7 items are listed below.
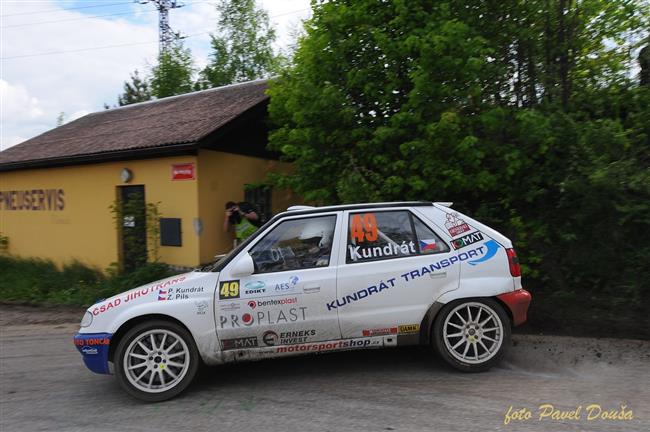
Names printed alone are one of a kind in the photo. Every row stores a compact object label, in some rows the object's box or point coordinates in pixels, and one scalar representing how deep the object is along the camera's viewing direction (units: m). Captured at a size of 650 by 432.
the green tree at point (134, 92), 47.38
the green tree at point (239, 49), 28.31
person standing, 9.34
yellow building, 9.76
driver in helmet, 4.75
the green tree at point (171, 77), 27.30
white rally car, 4.54
